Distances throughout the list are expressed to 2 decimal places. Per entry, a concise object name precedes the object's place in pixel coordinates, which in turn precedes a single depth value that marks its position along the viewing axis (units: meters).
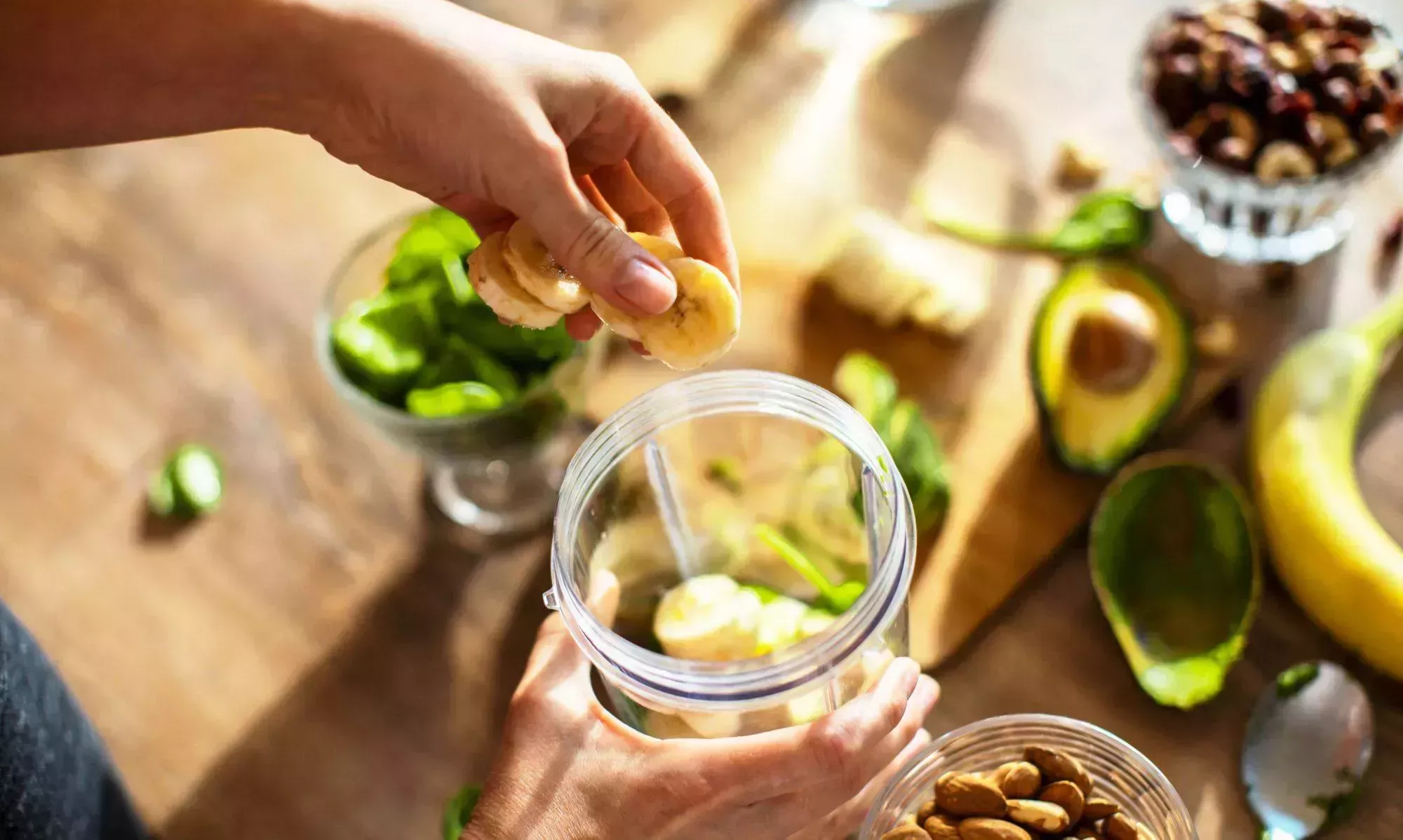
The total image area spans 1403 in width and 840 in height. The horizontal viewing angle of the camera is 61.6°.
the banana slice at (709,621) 0.74
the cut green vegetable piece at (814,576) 0.81
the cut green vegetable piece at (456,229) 0.94
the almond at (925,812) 0.68
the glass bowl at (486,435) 0.87
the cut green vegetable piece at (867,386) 0.90
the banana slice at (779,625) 0.75
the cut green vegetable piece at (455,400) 0.86
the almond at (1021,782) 0.66
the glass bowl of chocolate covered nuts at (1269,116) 0.93
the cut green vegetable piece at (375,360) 0.87
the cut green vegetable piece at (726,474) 0.90
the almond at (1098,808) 0.66
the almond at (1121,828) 0.64
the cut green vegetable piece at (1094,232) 1.00
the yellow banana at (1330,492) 0.78
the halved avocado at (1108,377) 0.89
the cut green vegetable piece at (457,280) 0.90
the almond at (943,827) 0.65
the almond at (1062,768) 0.67
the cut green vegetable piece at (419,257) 0.93
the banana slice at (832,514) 0.81
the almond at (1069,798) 0.65
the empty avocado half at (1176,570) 0.81
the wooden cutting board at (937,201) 0.90
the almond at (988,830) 0.63
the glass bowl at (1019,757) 0.69
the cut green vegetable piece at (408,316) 0.91
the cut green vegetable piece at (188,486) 0.99
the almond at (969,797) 0.65
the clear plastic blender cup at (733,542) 0.62
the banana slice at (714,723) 0.71
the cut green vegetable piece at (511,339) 0.88
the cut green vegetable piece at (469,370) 0.89
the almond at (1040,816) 0.64
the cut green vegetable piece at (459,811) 0.79
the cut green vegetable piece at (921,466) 0.87
